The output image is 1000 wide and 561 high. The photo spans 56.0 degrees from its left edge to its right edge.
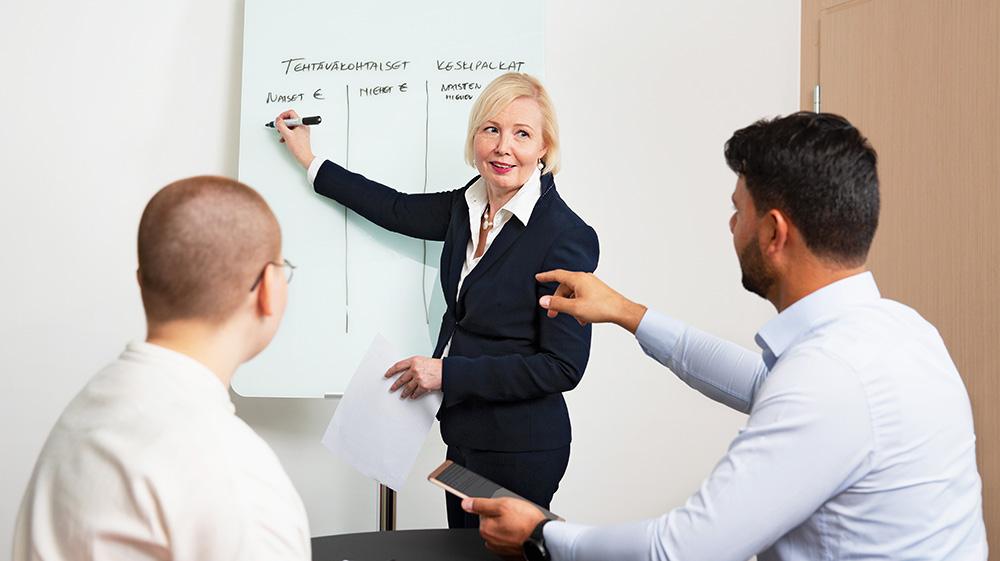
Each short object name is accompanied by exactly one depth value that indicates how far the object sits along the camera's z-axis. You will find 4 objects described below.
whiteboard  2.51
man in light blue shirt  1.16
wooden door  2.54
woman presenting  1.98
